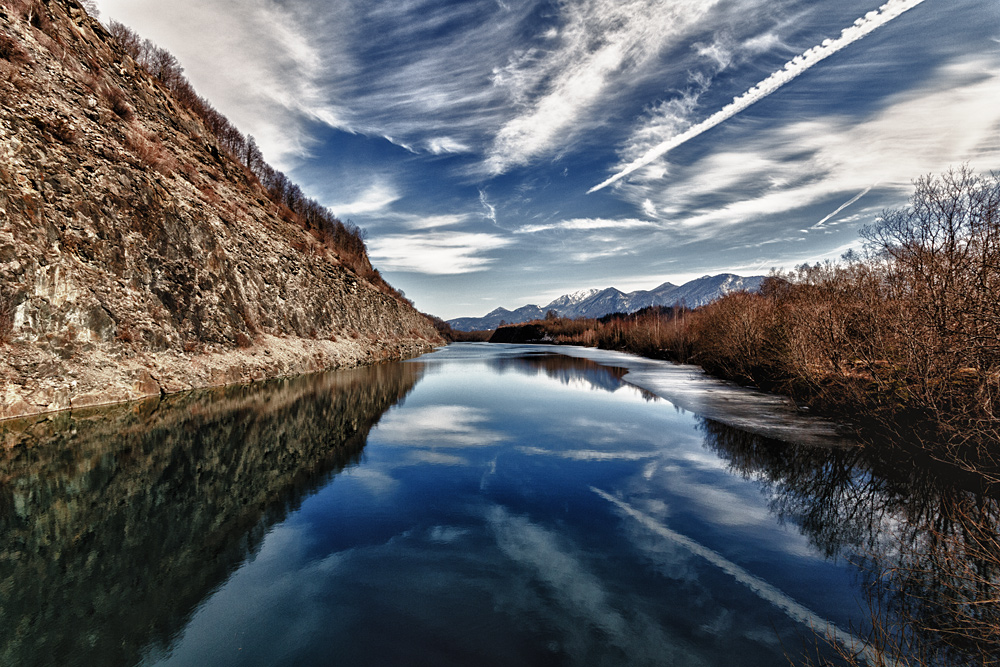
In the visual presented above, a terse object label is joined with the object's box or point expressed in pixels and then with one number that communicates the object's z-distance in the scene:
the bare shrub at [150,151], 20.88
